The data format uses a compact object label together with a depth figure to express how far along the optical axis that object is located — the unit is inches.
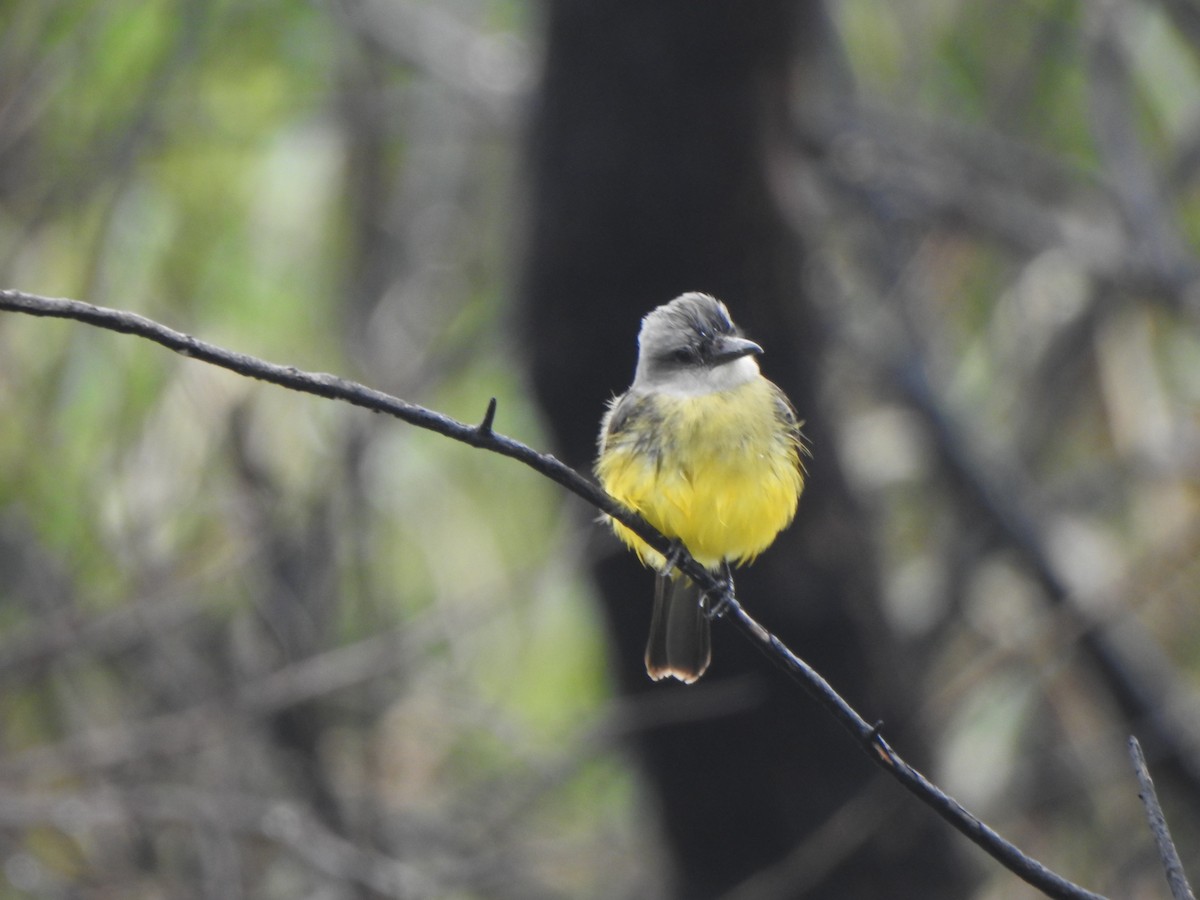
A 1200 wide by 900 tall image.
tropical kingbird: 340.8
